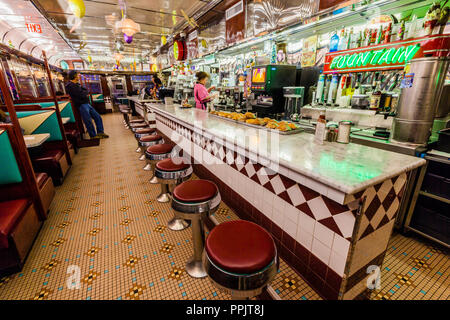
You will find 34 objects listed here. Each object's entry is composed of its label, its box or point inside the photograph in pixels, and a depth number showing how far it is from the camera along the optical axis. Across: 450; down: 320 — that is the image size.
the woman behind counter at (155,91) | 7.04
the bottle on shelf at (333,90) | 2.91
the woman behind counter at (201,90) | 4.36
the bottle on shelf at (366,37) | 2.70
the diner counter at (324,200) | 1.21
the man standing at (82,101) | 5.77
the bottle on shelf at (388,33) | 2.58
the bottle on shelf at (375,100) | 2.43
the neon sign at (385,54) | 1.77
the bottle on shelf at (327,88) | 3.03
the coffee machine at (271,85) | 3.40
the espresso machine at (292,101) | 3.16
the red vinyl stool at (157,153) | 2.77
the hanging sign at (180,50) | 6.74
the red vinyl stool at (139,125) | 4.82
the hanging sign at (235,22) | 4.21
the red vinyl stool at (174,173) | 2.27
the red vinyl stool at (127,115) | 8.51
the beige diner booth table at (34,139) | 2.61
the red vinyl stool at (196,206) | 1.66
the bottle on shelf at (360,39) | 2.79
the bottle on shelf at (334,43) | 3.06
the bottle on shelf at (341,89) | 2.88
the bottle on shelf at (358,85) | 2.78
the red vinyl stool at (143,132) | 4.07
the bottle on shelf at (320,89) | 3.06
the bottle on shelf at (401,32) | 2.48
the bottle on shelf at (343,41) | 3.00
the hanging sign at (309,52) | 3.76
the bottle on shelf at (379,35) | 2.62
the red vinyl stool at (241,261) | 1.04
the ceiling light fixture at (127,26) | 4.57
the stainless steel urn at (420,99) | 1.79
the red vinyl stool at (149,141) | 3.53
